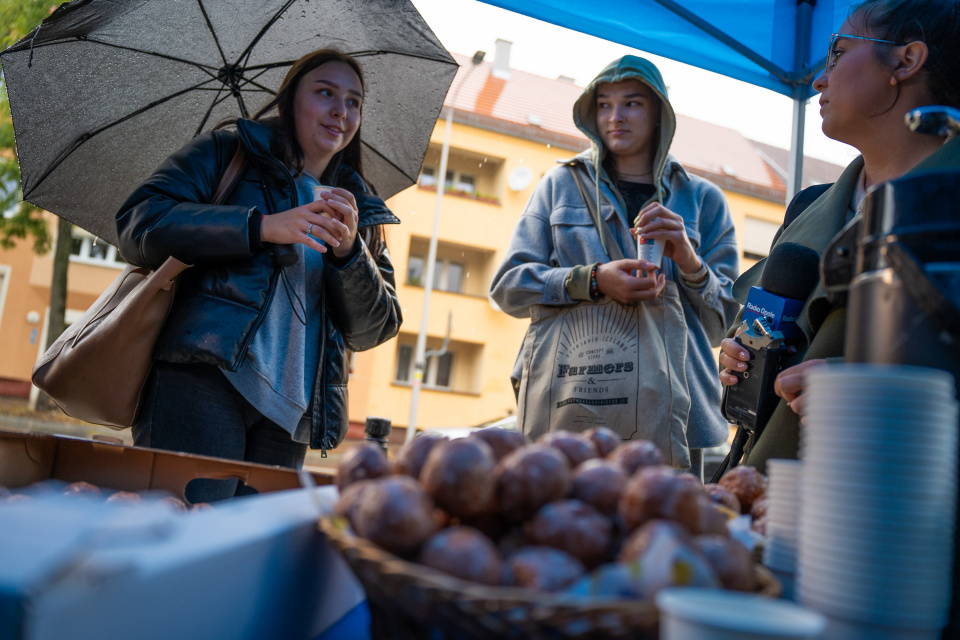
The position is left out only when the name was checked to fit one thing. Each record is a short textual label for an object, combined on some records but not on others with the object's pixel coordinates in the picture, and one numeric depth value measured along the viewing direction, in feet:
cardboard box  4.53
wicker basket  1.97
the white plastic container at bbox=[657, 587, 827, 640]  1.70
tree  38.99
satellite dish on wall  65.26
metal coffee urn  2.69
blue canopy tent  10.48
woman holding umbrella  6.82
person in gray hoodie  8.05
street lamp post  61.11
